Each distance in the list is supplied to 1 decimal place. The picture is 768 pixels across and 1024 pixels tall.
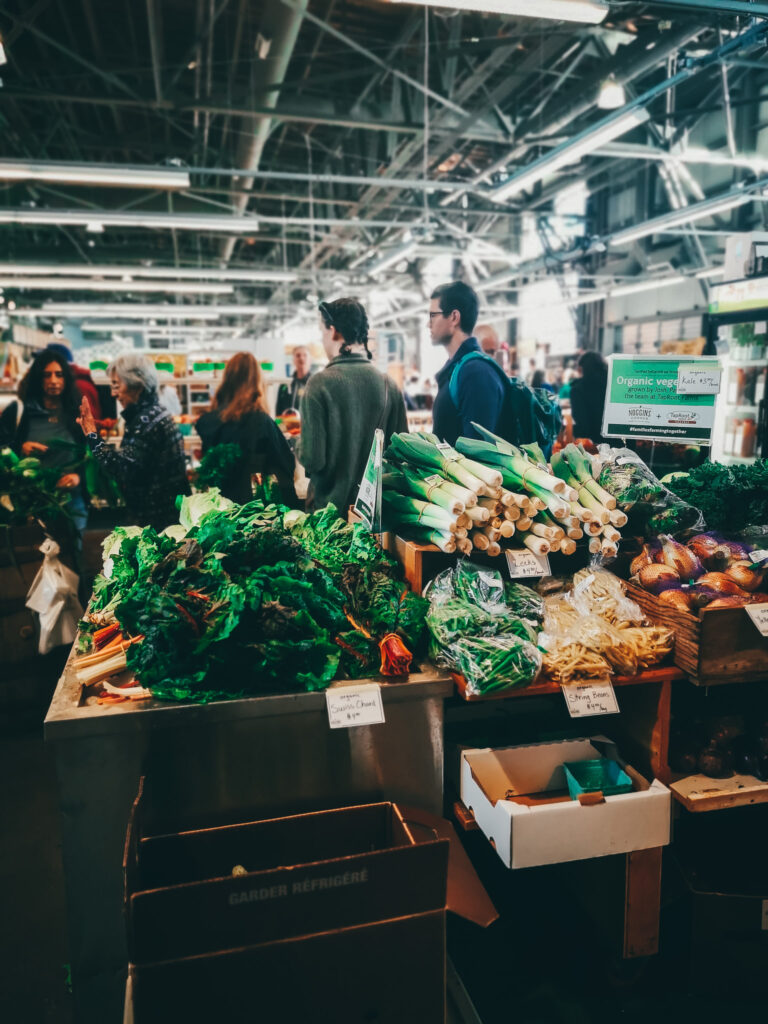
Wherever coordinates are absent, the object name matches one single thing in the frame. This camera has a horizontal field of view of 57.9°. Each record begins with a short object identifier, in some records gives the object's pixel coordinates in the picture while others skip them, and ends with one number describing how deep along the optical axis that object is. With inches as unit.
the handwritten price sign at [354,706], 66.9
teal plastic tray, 76.2
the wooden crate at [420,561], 80.0
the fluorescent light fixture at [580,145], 207.2
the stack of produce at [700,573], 75.7
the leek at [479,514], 74.0
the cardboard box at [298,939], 50.8
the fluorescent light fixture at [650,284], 432.1
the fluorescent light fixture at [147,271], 399.5
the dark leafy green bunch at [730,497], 88.4
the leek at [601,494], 80.6
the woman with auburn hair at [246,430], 155.3
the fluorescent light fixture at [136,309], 522.3
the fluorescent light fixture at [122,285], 441.4
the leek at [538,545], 76.8
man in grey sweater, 114.7
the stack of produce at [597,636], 72.7
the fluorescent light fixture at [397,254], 371.6
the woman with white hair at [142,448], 141.3
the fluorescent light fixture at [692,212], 292.2
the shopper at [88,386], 218.4
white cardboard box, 66.4
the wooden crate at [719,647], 72.2
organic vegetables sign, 96.3
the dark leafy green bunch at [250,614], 64.9
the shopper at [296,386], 272.5
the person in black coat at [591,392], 212.7
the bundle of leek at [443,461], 75.7
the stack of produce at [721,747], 79.2
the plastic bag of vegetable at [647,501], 84.8
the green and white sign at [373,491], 79.9
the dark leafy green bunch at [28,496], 137.9
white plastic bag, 132.6
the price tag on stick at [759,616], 71.9
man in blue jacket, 110.7
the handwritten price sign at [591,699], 71.4
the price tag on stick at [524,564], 77.2
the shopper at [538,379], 415.3
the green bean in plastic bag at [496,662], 68.4
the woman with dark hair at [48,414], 167.6
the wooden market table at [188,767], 64.3
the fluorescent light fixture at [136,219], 294.8
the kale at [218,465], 147.2
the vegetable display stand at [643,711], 72.2
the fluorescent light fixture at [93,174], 224.4
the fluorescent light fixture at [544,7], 146.4
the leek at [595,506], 78.8
